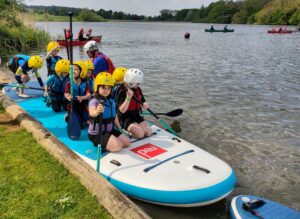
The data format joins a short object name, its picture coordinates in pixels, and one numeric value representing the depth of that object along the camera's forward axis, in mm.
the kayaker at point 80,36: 21289
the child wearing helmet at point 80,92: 4885
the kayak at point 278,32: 38293
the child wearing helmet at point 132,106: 4337
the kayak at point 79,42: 19641
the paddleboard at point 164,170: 3439
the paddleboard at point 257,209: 3193
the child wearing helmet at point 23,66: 6234
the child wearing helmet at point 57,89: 5644
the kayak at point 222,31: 42308
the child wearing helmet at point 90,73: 5233
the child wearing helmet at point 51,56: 6390
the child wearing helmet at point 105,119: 3936
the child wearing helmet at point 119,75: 4903
